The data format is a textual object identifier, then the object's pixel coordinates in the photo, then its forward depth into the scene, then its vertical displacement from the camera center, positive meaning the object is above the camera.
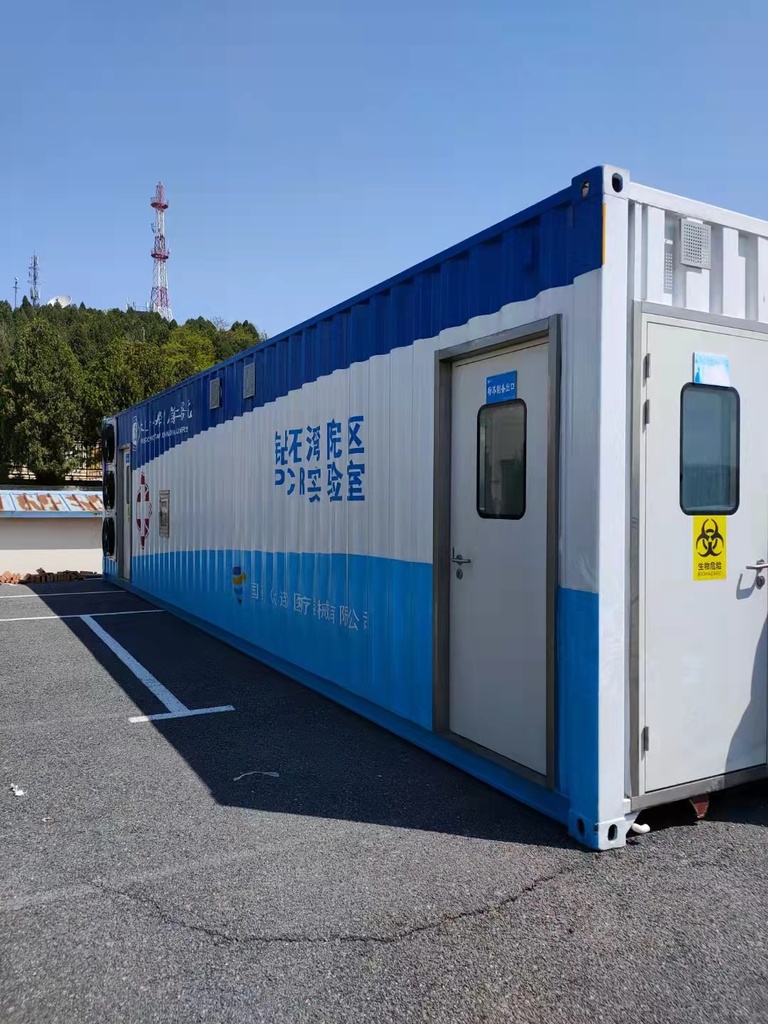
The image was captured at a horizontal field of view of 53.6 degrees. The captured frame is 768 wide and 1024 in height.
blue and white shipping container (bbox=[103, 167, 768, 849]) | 3.40 +0.07
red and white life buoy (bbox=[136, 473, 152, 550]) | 11.45 +0.08
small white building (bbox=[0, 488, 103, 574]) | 16.70 -0.38
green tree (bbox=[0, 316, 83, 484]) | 37.84 +5.09
